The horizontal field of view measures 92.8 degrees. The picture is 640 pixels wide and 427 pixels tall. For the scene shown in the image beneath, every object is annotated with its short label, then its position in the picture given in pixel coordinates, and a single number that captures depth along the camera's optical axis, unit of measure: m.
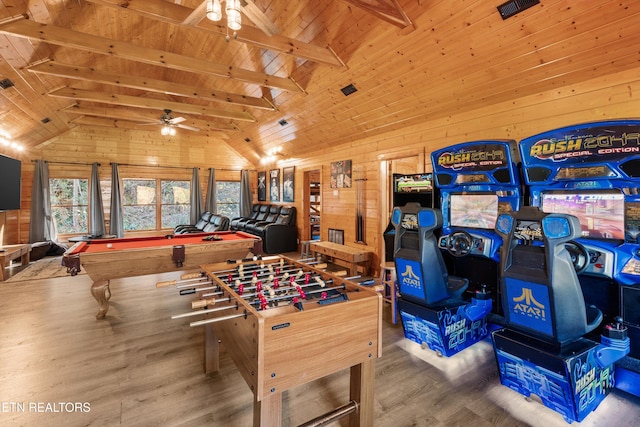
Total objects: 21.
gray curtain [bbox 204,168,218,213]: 8.70
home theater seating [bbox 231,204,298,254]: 7.03
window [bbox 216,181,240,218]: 9.15
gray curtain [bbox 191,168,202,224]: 8.51
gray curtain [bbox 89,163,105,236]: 7.44
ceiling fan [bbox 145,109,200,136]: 5.20
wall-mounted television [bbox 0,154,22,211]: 5.34
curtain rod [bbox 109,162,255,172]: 7.83
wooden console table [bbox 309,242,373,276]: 4.98
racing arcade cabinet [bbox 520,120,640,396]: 1.89
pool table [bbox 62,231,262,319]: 3.07
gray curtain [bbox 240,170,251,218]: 9.11
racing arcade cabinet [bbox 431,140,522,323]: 2.54
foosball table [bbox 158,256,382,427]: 1.35
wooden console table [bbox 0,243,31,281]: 4.84
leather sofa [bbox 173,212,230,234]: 6.66
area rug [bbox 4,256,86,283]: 4.99
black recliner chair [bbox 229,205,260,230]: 8.32
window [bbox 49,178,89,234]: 7.30
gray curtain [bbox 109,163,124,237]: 7.63
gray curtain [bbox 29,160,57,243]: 6.73
